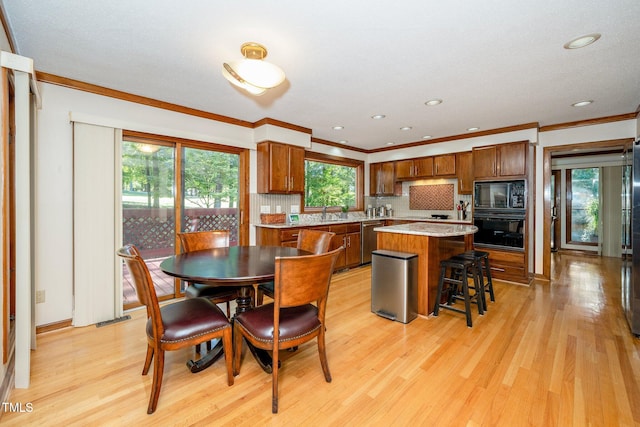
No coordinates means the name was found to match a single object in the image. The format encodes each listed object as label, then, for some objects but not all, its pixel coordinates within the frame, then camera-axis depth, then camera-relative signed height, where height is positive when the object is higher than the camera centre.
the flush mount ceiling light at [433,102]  3.33 +1.32
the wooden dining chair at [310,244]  2.44 -0.31
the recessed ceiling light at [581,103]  3.38 +1.31
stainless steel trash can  2.91 -0.77
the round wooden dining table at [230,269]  1.71 -0.37
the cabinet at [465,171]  4.95 +0.73
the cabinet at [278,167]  4.18 +0.69
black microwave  4.29 +0.28
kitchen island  3.02 -0.38
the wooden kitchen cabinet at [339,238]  4.13 -0.40
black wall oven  4.27 -0.27
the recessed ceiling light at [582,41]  2.02 +1.26
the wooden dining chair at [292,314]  1.65 -0.68
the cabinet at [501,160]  4.29 +0.82
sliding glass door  3.28 +0.24
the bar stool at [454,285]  2.82 -0.78
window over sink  5.44 +0.64
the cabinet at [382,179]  6.10 +0.74
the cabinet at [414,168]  5.50 +0.89
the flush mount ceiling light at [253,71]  2.03 +1.03
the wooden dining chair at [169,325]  1.63 -0.69
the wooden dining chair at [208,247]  2.37 -0.35
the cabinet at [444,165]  5.19 +0.89
